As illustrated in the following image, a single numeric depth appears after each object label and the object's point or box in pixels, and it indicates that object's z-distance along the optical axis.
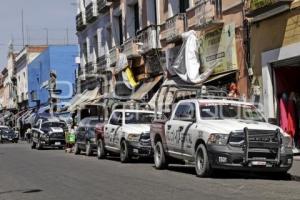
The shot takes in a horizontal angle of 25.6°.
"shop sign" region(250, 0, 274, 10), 20.80
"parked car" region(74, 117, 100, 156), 27.62
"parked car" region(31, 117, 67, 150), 37.59
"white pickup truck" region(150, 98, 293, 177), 14.93
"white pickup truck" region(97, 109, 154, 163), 21.66
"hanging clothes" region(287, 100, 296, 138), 21.14
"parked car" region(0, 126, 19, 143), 57.28
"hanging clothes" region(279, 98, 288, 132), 21.22
